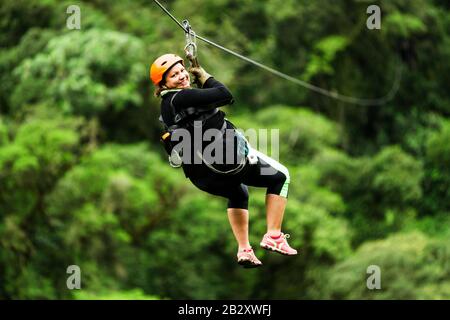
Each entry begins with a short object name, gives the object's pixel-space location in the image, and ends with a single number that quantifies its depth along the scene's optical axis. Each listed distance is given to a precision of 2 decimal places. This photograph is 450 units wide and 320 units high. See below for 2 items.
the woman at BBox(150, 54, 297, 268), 8.41
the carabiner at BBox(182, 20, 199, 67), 8.48
